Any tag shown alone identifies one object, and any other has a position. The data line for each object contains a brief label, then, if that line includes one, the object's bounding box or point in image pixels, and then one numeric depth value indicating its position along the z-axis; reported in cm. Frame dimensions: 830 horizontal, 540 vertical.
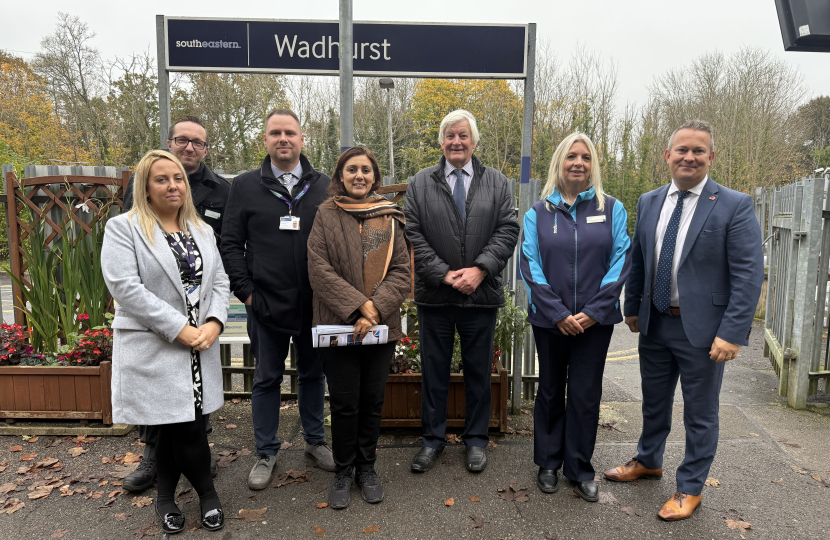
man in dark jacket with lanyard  326
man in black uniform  346
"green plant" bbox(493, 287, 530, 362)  413
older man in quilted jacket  333
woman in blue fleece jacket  305
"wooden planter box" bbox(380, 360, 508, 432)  395
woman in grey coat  260
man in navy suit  279
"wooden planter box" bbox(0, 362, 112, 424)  400
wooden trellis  438
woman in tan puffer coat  296
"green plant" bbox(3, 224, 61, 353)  416
